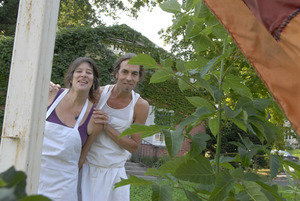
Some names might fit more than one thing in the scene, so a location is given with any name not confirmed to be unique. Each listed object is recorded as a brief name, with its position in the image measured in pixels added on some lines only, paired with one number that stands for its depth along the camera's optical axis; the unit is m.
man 2.43
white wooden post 0.81
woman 2.21
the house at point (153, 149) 12.92
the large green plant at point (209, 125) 1.04
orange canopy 0.72
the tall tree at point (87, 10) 19.91
